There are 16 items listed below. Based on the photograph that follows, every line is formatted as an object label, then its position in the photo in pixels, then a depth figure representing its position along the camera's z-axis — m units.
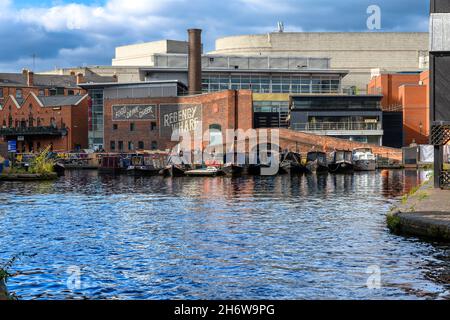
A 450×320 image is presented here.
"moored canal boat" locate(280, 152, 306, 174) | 74.69
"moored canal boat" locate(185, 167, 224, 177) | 70.62
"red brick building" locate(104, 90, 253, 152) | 91.06
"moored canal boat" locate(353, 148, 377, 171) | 79.56
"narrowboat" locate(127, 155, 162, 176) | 76.75
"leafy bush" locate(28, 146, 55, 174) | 64.75
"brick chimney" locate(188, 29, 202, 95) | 99.25
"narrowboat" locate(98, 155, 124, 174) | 83.25
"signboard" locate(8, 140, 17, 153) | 92.81
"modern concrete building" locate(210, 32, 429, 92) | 135.25
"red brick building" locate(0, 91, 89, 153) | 106.44
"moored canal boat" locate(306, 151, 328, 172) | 76.62
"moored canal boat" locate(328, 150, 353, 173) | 75.77
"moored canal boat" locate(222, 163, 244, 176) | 69.46
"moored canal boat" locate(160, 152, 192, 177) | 72.04
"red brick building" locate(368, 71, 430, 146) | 100.12
